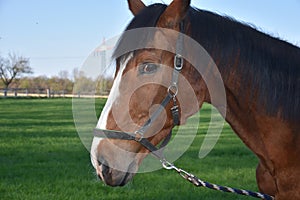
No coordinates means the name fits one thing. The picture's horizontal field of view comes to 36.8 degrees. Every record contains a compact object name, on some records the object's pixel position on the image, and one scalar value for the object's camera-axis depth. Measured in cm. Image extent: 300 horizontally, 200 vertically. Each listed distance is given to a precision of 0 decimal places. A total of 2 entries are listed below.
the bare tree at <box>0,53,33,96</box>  7138
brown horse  232
